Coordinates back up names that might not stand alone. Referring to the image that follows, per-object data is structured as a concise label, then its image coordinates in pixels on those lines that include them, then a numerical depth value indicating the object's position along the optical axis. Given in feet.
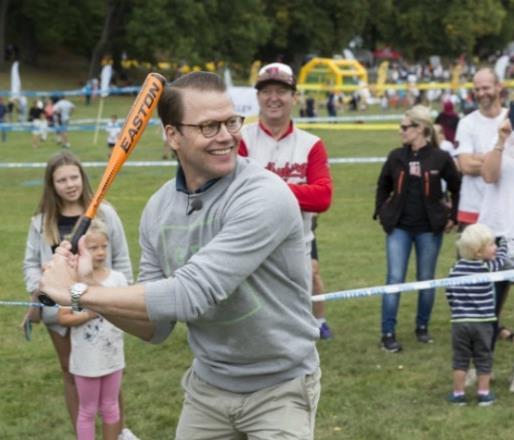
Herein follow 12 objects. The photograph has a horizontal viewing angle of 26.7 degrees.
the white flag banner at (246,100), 82.99
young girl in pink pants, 18.72
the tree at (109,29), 209.26
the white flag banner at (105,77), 110.63
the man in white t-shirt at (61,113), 114.39
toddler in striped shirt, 22.36
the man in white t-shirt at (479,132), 25.77
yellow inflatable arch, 178.40
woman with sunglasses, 26.89
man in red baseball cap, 22.04
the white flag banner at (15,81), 124.61
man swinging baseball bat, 10.93
